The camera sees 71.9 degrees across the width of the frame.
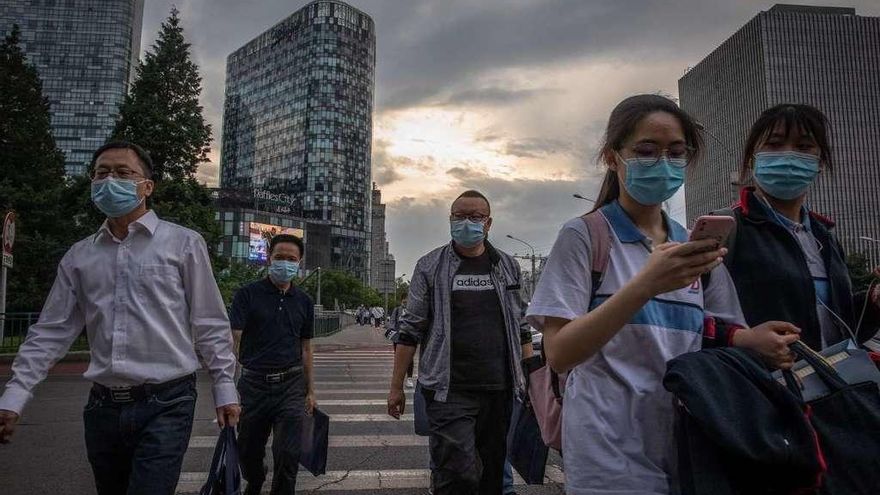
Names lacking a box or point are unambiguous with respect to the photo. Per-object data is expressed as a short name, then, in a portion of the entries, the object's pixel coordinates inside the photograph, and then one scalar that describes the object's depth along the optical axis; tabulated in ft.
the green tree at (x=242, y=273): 176.37
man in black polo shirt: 15.33
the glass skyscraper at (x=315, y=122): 474.49
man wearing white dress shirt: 8.96
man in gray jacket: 12.17
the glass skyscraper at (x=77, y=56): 412.36
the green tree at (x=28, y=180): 81.51
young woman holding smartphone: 5.23
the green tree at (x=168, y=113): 73.87
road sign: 47.76
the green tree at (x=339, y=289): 313.94
